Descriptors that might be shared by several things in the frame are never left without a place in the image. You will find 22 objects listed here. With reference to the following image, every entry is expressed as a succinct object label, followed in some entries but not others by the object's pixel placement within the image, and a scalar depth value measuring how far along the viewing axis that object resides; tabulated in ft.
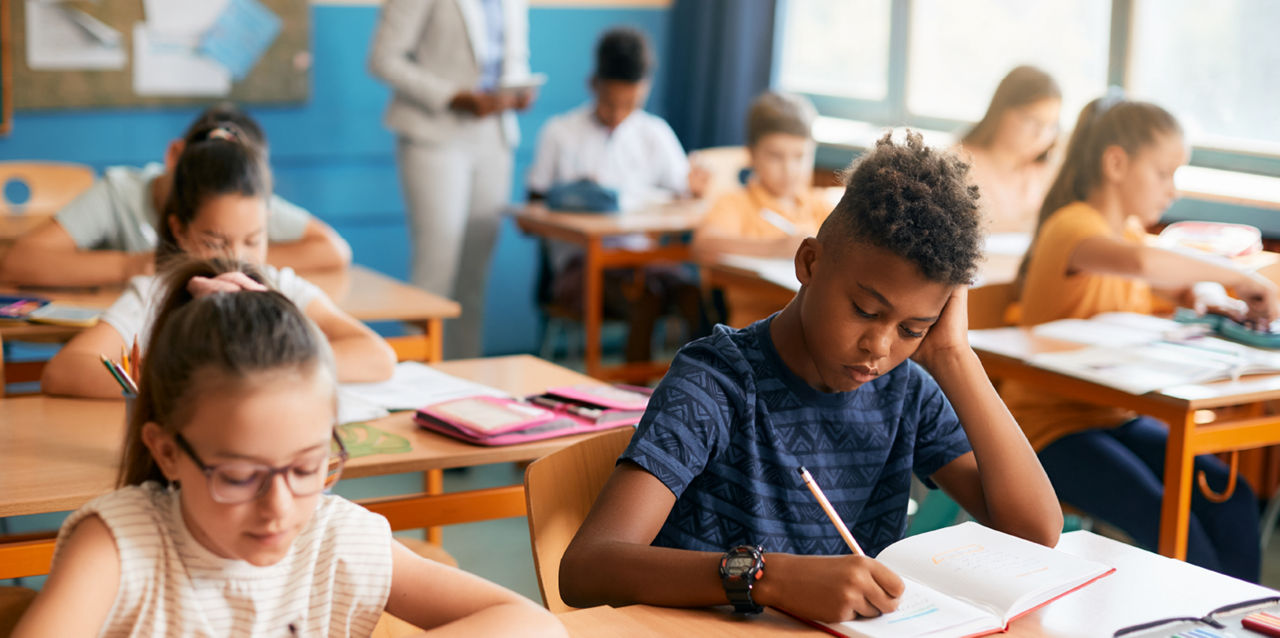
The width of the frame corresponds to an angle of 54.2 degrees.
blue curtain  18.02
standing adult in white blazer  14.02
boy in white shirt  14.42
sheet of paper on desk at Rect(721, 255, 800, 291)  10.78
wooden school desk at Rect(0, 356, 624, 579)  5.21
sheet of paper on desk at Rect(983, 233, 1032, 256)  12.18
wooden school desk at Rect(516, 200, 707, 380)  13.41
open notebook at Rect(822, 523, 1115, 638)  3.77
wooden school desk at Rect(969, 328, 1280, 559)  7.15
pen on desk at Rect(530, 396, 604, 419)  6.46
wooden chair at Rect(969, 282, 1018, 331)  9.70
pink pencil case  6.05
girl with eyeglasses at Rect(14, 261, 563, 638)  3.37
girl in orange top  7.68
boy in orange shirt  12.67
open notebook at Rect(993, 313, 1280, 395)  7.49
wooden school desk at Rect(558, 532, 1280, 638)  3.85
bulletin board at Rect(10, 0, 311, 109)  14.32
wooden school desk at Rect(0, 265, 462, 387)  8.27
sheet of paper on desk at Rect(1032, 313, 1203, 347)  8.41
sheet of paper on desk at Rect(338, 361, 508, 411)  6.74
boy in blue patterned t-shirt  4.17
